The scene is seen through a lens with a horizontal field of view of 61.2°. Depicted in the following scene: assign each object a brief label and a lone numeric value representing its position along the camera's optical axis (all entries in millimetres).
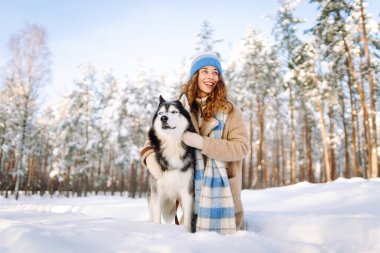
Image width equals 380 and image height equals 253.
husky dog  3756
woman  3514
